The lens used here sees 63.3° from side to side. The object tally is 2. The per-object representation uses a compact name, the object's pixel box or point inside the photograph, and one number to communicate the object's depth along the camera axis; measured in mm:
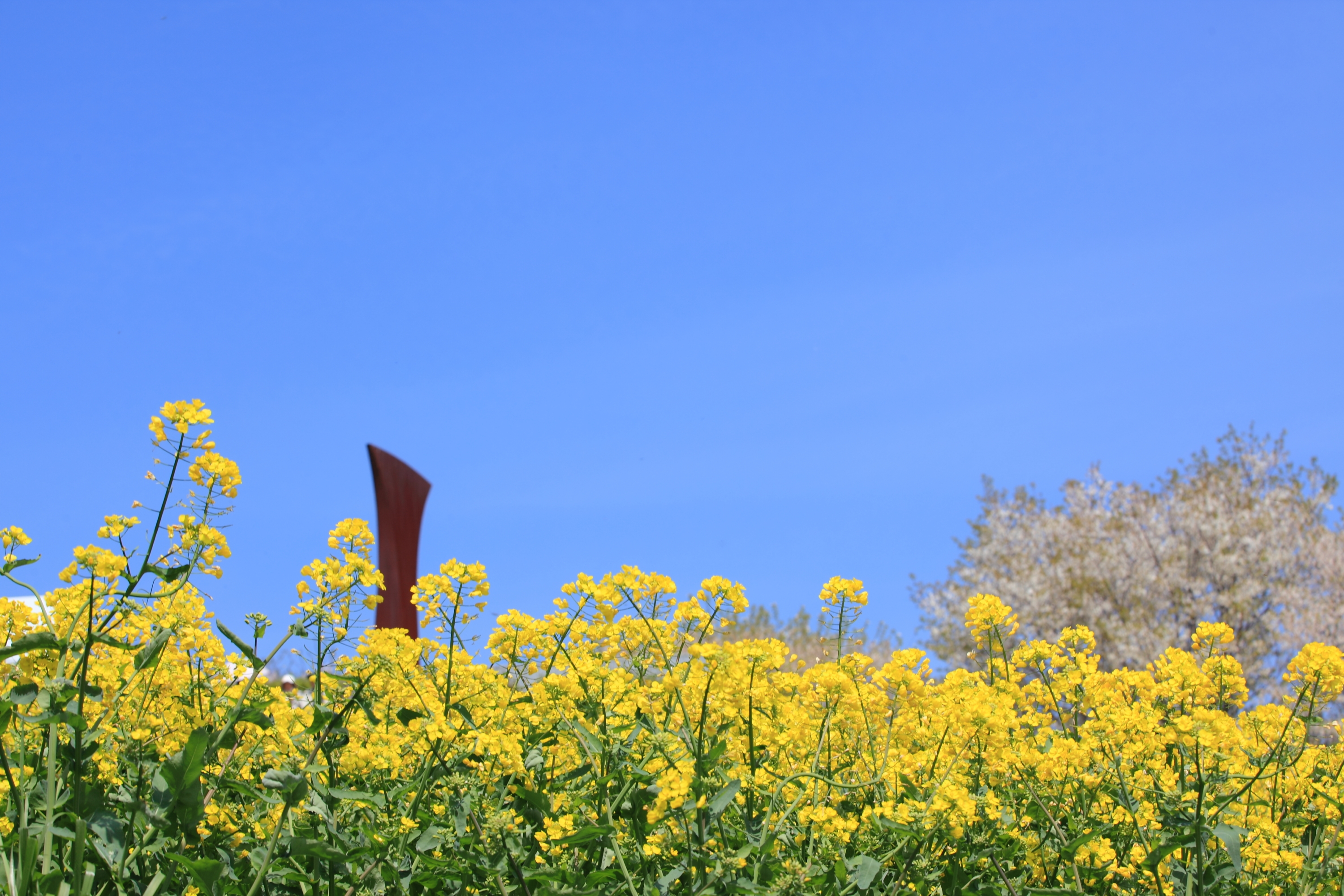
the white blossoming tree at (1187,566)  19219
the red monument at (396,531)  13094
